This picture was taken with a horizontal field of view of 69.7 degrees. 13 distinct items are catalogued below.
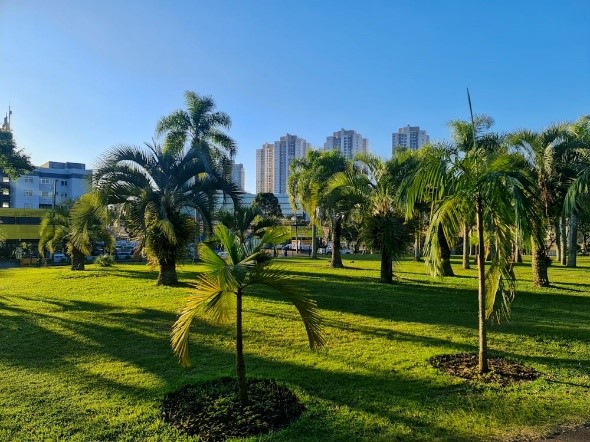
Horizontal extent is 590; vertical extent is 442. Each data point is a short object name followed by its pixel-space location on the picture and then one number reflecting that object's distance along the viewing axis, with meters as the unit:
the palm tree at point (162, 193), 12.40
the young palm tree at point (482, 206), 5.08
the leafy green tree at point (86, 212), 12.37
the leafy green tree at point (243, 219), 18.98
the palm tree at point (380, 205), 13.20
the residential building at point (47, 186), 62.56
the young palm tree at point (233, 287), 3.92
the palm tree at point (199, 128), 21.02
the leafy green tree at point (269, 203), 47.19
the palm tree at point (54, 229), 20.45
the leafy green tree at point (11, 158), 15.74
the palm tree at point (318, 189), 16.04
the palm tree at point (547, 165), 12.82
